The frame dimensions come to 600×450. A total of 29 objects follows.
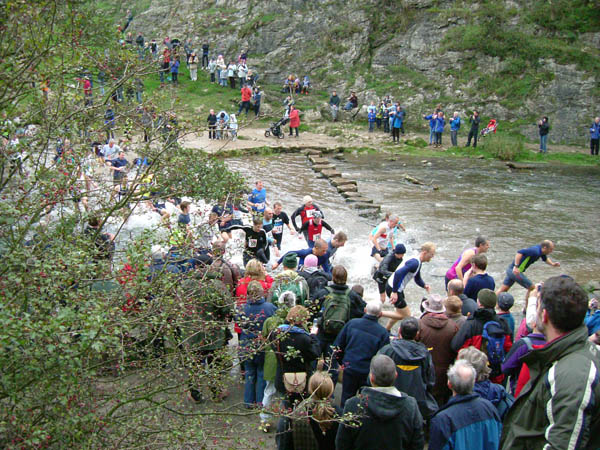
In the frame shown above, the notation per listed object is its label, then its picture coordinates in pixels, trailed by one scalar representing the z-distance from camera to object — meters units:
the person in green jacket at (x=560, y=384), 3.04
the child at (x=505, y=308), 6.90
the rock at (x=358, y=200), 16.97
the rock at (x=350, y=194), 17.41
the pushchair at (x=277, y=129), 25.70
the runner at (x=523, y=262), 9.73
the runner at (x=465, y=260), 9.32
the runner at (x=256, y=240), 10.58
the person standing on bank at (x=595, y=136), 23.80
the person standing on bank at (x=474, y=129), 24.50
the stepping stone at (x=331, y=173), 19.87
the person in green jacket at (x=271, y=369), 6.49
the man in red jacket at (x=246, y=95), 27.08
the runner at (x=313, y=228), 11.97
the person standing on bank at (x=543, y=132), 24.36
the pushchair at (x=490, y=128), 26.38
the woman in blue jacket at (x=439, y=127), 25.06
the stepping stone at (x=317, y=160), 22.00
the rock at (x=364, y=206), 16.58
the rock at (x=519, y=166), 22.34
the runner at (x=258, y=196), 13.52
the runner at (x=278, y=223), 12.53
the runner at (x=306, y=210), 12.07
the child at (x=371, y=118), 28.11
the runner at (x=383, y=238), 11.20
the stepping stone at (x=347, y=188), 18.14
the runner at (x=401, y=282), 8.95
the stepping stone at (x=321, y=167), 21.03
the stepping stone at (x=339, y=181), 18.72
